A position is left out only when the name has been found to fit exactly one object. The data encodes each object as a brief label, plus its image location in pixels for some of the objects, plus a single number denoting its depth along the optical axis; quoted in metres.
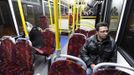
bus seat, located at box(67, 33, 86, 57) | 2.31
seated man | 1.72
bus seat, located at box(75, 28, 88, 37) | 3.08
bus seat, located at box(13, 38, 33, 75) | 1.88
